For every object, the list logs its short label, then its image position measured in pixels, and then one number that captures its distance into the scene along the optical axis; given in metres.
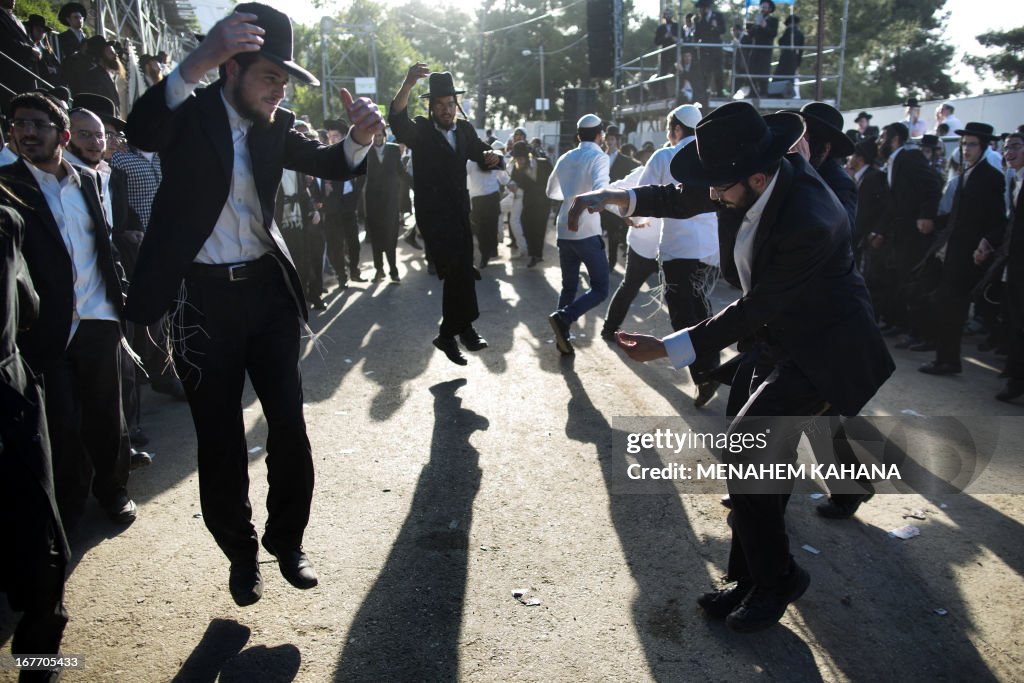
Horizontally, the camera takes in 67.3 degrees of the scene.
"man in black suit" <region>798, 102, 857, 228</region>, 4.51
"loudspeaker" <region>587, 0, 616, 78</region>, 21.41
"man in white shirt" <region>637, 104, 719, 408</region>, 6.09
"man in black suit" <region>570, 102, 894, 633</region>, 2.93
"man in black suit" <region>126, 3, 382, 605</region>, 3.01
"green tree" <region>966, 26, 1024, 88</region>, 38.34
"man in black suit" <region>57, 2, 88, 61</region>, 10.27
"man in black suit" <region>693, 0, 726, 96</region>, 17.25
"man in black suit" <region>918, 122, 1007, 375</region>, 7.10
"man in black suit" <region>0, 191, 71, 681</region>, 2.55
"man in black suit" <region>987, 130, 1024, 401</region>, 6.30
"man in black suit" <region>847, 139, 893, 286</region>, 8.77
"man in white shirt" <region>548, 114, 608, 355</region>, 7.17
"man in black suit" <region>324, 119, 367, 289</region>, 10.96
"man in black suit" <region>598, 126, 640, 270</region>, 12.18
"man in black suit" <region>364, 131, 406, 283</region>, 11.27
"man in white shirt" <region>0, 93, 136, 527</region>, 3.56
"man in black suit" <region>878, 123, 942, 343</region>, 8.24
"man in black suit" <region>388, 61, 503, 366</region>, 6.36
